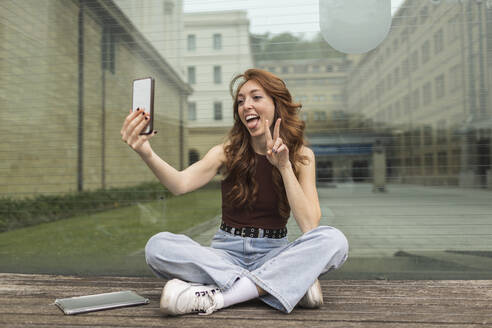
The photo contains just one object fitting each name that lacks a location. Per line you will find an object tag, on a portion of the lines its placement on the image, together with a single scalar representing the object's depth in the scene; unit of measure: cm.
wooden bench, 183
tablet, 200
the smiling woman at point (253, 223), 196
